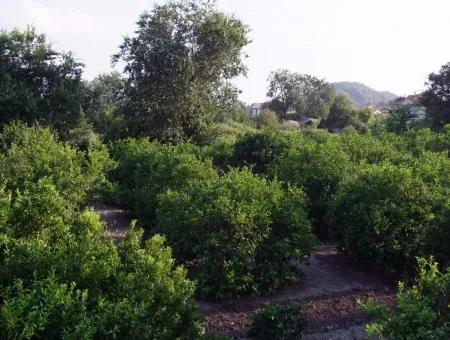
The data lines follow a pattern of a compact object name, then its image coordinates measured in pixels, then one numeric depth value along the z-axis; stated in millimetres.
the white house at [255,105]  66219
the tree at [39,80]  17297
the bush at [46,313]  3562
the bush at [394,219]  6719
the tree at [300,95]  52281
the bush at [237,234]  5984
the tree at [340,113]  44297
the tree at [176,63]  20359
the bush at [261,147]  13000
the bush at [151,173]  8883
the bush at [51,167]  7786
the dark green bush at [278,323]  4520
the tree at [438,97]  24438
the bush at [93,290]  3711
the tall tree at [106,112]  20453
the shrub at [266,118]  34125
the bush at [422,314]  3434
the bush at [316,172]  8820
